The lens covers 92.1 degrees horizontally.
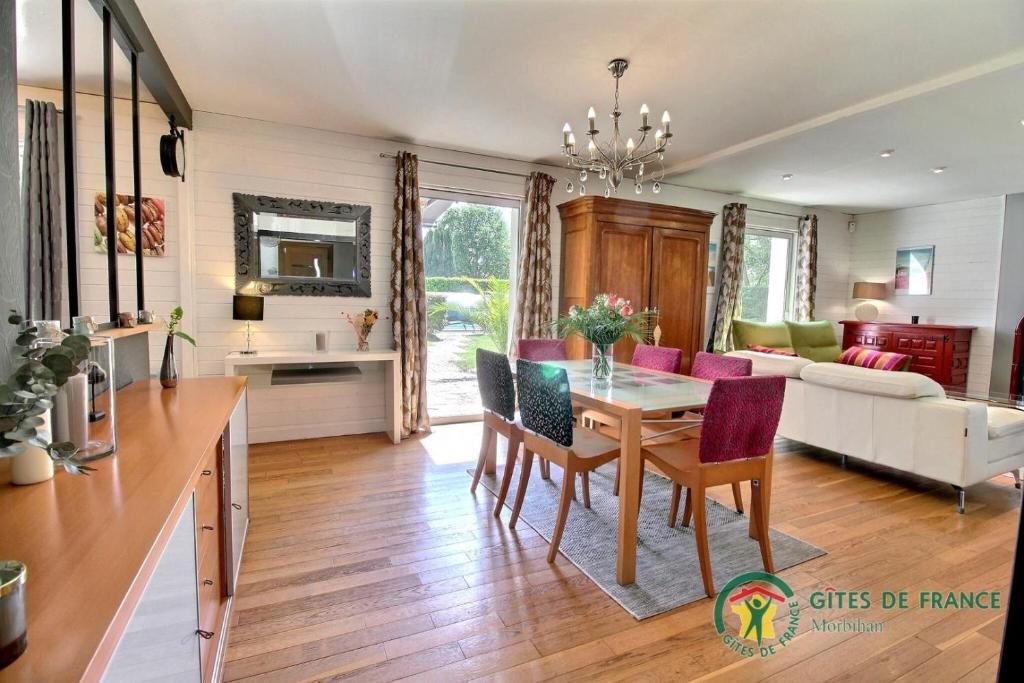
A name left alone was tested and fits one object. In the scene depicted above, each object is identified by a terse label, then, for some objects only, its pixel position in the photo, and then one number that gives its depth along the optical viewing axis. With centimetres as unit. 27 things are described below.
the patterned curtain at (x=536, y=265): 481
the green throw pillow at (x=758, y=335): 580
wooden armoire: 468
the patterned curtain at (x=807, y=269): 664
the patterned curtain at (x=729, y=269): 604
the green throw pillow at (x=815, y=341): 610
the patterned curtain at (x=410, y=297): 428
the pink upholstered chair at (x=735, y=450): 207
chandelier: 264
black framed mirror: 395
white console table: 387
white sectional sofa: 293
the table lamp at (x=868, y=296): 672
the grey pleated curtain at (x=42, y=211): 140
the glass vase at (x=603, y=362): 287
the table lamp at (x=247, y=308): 372
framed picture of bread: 218
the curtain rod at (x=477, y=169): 452
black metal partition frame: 164
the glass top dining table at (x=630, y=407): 217
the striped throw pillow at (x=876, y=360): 470
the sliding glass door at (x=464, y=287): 476
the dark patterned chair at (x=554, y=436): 235
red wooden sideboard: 575
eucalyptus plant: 85
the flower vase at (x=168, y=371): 230
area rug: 214
